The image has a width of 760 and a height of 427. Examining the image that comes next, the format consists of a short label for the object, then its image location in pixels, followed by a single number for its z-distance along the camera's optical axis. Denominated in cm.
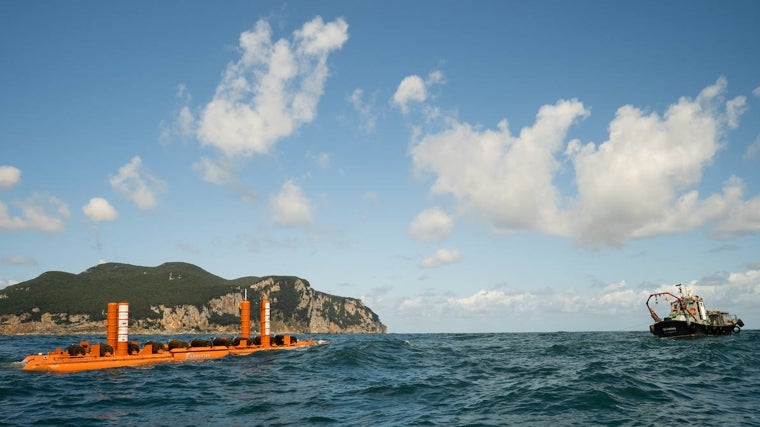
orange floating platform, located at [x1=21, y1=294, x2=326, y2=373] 4091
